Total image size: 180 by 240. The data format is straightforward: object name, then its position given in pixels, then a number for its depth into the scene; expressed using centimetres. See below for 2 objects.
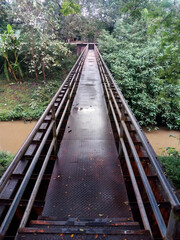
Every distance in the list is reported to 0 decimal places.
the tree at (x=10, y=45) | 1167
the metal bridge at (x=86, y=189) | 150
